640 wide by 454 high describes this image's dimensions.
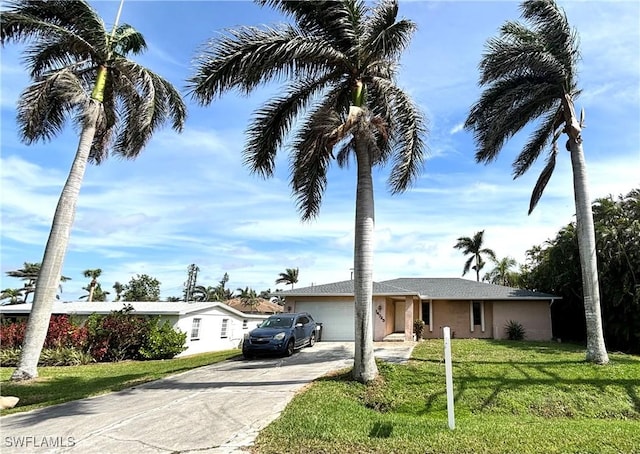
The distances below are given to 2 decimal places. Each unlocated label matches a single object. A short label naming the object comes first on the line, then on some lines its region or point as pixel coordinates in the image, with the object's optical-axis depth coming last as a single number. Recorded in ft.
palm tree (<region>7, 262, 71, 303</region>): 150.20
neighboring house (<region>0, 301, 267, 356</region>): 72.59
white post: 20.76
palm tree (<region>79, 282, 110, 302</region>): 196.51
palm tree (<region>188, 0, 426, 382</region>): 31.27
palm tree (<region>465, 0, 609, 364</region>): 39.58
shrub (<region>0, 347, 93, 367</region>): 53.88
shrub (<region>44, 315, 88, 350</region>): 57.16
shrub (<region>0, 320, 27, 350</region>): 59.98
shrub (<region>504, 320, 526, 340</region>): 71.46
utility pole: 224.12
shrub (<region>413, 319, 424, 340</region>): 68.18
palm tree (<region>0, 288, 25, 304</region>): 152.25
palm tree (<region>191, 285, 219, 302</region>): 239.09
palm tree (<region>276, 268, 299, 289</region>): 200.64
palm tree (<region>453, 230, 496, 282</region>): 130.93
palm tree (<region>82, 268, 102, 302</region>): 169.27
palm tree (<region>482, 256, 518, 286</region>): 124.16
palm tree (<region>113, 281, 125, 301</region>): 244.20
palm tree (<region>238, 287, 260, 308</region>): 179.32
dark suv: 47.62
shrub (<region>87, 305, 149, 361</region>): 58.80
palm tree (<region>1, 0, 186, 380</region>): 40.40
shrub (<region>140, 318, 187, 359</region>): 61.77
